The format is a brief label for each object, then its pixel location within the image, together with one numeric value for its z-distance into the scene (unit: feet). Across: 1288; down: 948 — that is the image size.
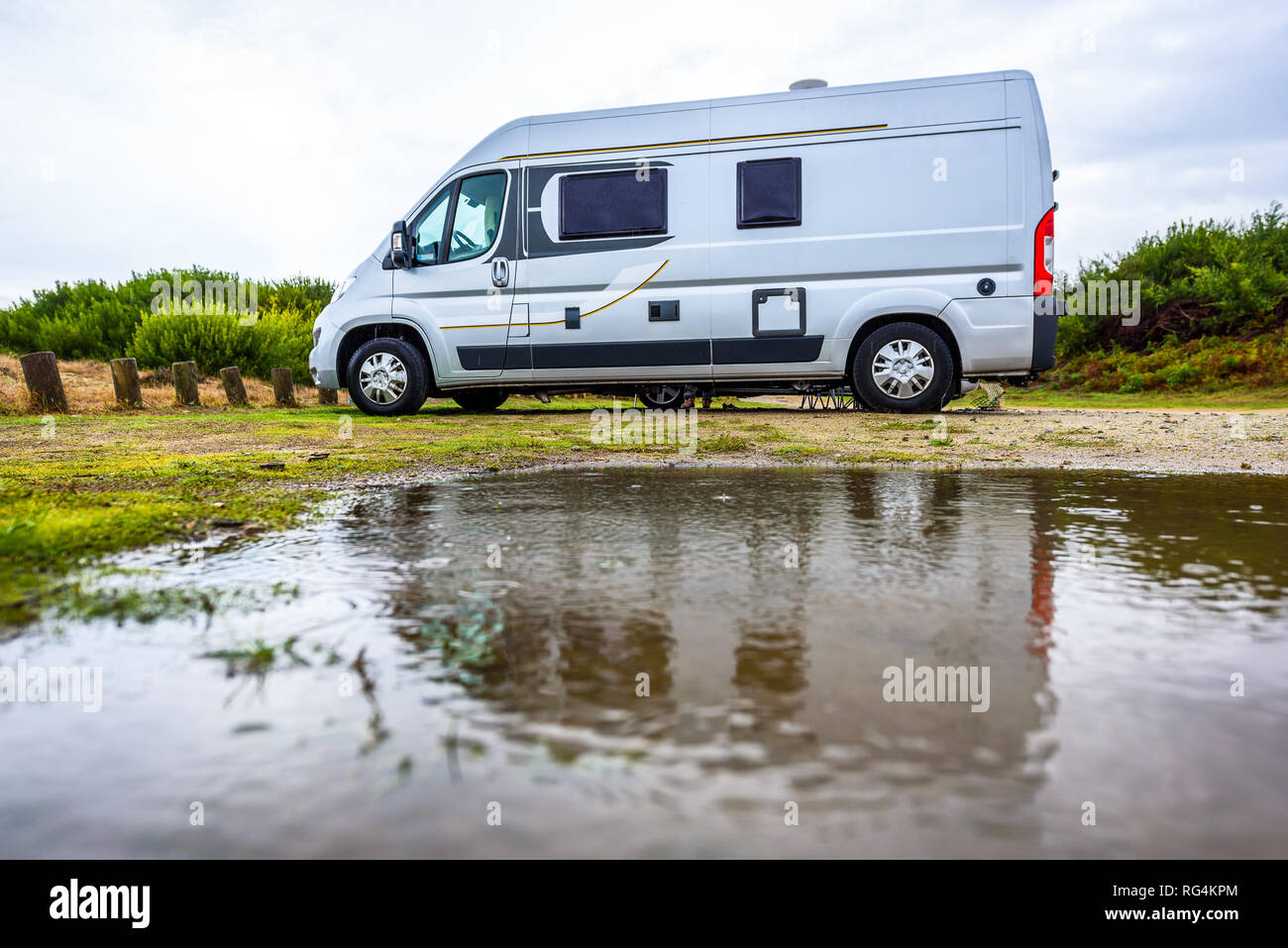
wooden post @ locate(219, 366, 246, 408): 40.22
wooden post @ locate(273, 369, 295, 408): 40.16
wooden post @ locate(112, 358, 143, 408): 35.70
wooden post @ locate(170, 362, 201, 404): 38.27
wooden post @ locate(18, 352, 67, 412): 33.19
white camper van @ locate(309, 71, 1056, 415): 24.80
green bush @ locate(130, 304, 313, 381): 46.26
